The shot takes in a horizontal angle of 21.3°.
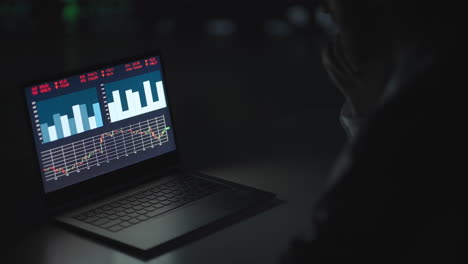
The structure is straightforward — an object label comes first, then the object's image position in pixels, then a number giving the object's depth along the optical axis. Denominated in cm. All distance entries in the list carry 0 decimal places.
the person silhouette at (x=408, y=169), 159
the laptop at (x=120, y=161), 219
